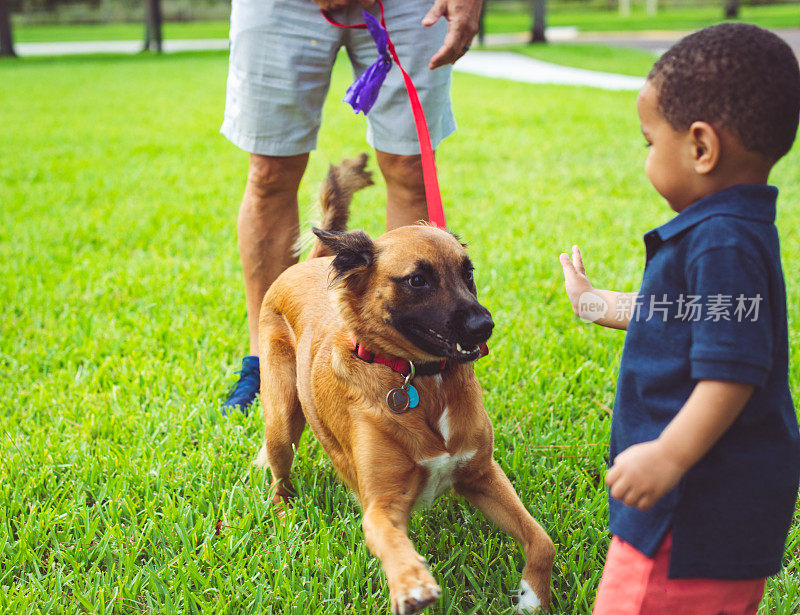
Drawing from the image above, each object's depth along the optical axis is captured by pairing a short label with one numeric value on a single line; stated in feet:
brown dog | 7.48
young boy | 4.83
